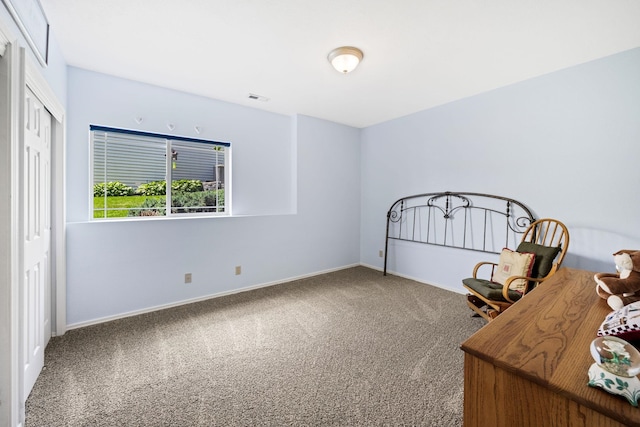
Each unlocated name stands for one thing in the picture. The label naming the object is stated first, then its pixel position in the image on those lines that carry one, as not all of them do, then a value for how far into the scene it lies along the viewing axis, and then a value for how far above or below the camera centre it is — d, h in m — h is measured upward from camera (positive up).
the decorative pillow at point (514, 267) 2.37 -0.51
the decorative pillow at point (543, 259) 2.37 -0.42
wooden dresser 0.67 -0.45
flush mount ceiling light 2.25 +1.29
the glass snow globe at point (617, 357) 0.69 -0.38
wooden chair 2.26 -0.52
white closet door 1.61 -0.15
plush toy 1.26 -0.35
